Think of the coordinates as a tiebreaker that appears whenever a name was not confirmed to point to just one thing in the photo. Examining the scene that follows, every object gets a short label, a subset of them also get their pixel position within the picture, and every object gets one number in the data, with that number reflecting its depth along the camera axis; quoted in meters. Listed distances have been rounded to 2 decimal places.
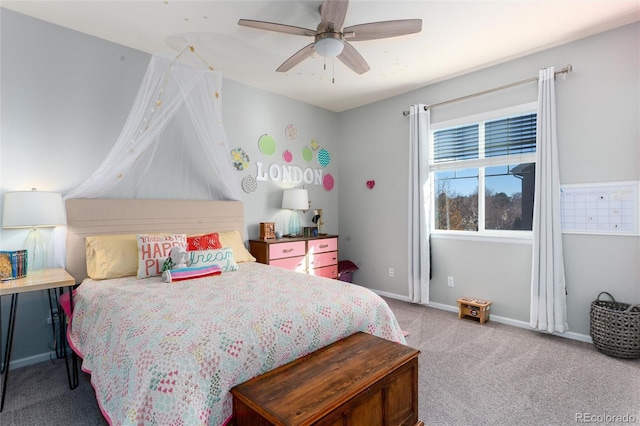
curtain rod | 3.12
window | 3.53
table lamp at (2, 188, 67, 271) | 2.33
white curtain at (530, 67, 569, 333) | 3.11
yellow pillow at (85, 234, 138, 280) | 2.62
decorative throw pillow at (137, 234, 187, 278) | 2.65
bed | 1.33
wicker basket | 2.63
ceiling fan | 2.16
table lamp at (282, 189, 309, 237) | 4.29
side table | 2.06
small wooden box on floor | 3.55
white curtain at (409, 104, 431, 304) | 4.12
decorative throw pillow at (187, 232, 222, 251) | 3.00
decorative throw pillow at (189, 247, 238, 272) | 2.72
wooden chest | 1.32
